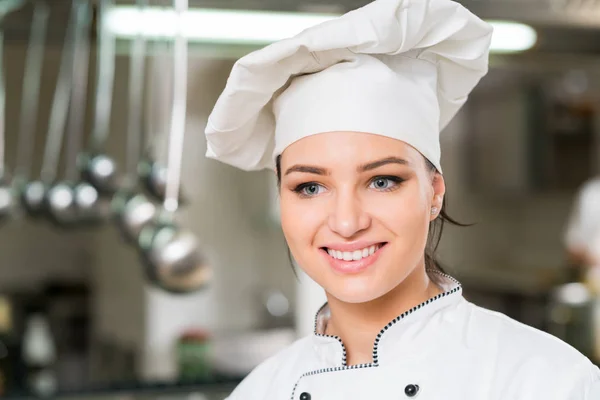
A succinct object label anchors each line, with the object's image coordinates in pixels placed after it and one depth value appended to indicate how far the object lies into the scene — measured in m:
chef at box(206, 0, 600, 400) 1.07
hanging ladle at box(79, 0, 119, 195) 2.19
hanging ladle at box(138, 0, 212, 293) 1.86
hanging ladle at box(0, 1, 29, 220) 2.22
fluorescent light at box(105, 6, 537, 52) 2.35
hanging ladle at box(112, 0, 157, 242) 2.09
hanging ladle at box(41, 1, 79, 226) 2.22
